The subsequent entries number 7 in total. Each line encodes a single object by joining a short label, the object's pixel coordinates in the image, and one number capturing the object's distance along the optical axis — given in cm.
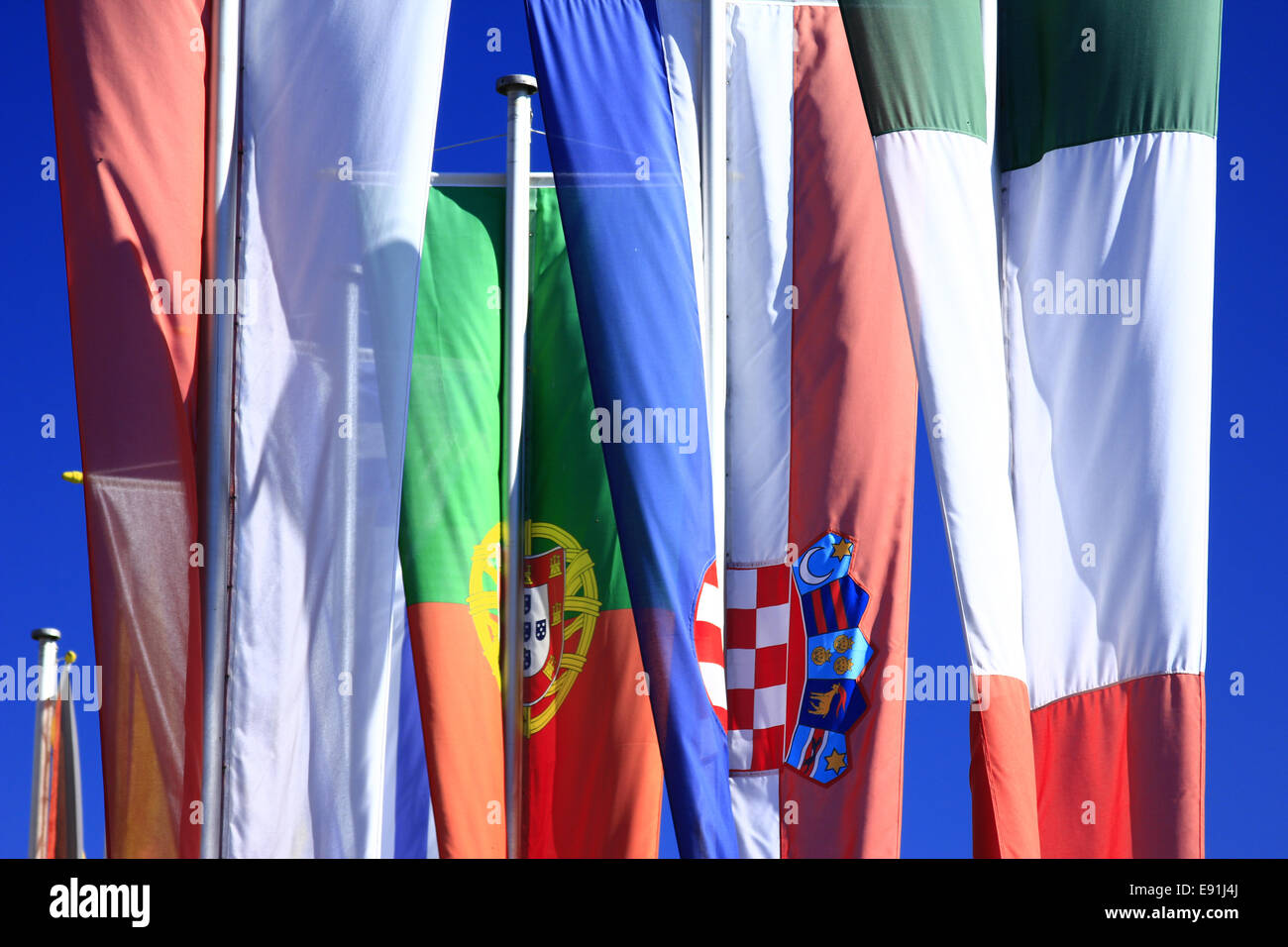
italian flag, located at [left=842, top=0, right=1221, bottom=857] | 1527
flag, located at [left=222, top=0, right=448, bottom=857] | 1355
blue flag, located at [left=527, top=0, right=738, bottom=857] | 1492
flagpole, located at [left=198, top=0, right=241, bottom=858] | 1377
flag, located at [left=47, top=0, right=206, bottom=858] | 1389
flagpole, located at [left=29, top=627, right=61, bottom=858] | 2303
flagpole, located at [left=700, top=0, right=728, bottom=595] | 1720
